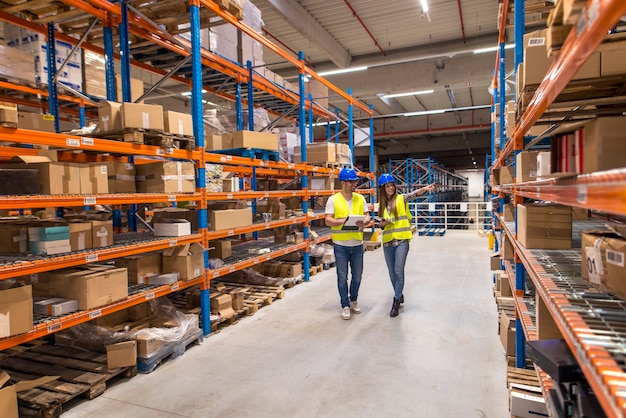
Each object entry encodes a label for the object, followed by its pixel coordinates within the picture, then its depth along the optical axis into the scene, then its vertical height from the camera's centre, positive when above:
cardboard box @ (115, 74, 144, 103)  6.46 +1.81
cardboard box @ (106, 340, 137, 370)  3.93 -1.50
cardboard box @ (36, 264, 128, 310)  3.75 -0.81
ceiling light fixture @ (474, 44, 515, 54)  10.08 +3.60
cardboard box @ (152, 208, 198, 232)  5.87 -0.24
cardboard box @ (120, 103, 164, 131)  4.17 +0.87
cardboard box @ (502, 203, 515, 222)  5.17 -0.29
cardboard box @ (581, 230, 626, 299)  1.74 -0.33
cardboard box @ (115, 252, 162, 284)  4.74 -0.79
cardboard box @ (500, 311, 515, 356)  4.12 -1.50
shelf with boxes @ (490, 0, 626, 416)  1.20 -0.02
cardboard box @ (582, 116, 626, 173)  1.76 +0.19
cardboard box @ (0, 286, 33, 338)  3.08 -0.84
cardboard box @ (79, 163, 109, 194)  3.90 +0.21
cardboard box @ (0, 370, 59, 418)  3.04 -1.49
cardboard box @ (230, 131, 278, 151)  6.29 +0.89
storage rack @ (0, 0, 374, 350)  3.39 +0.51
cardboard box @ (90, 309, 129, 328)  4.53 -1.36
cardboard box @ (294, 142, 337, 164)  9.05 +0.92
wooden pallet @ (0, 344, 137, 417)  3.36 -1.64
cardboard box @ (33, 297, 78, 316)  3.59 -0.94
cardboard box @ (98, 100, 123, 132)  4.22 +0.86
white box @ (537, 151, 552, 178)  2.49 +0.17
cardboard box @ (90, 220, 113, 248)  4.16 -0.35
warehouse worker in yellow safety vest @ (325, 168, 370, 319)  5.69 -0.53
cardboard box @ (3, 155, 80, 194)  3.65 +0.23
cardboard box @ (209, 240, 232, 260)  6.39 -0.81
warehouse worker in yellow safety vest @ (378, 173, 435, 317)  5.75 -0.52
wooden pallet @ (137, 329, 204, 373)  4.19 -1.68
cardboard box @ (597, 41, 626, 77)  2.05 +0.65
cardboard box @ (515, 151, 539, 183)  3.31 +0.20
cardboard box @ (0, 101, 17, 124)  3.08 +0.67
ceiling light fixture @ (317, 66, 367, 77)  11.71 +3.61
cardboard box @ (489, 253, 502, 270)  7.45 -1.32
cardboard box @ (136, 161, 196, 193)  4.71 +0.25
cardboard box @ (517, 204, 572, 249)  3.02 -0.28
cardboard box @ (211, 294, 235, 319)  5.50 -1.49
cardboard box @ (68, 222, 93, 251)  3.92 -0.35
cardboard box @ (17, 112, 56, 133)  4.90 +0.97
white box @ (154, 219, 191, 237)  4.94 -0.38
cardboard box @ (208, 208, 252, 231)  5.60 -0.32
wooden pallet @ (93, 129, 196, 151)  4.22 +0.68
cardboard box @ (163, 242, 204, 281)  4.89 -0.77
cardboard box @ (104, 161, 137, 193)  4.68 +0.26
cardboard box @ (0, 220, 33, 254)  3.78 -0.35
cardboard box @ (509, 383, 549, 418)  2.81 -1.50
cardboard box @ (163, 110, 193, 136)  4.64 +0.87
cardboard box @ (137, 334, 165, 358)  4.18 -1.52
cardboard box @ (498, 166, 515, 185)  5.27 +0.21
